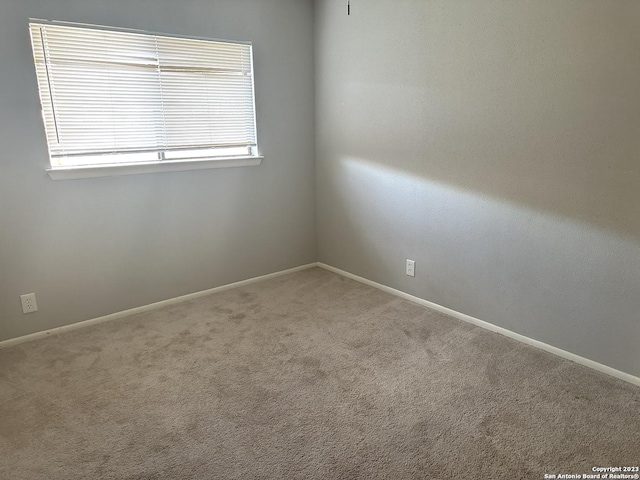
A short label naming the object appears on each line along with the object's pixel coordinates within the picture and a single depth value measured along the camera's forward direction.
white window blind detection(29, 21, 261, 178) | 2.68
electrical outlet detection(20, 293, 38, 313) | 2.77
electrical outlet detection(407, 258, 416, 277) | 3.26
